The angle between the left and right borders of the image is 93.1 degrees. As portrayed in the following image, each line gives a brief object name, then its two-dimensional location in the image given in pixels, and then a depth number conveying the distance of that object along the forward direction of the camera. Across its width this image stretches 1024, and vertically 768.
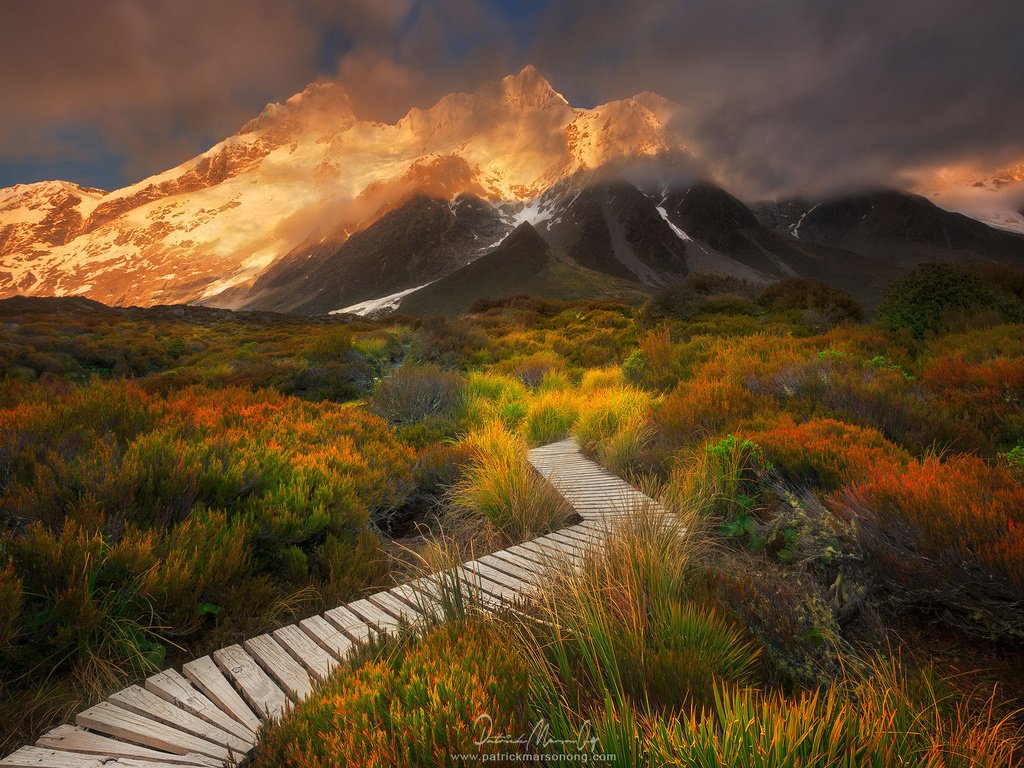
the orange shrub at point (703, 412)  5.77
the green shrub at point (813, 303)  14.11
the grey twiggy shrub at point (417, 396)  8.37
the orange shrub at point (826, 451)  3.74
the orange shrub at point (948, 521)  2.27
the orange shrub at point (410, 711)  1.40
